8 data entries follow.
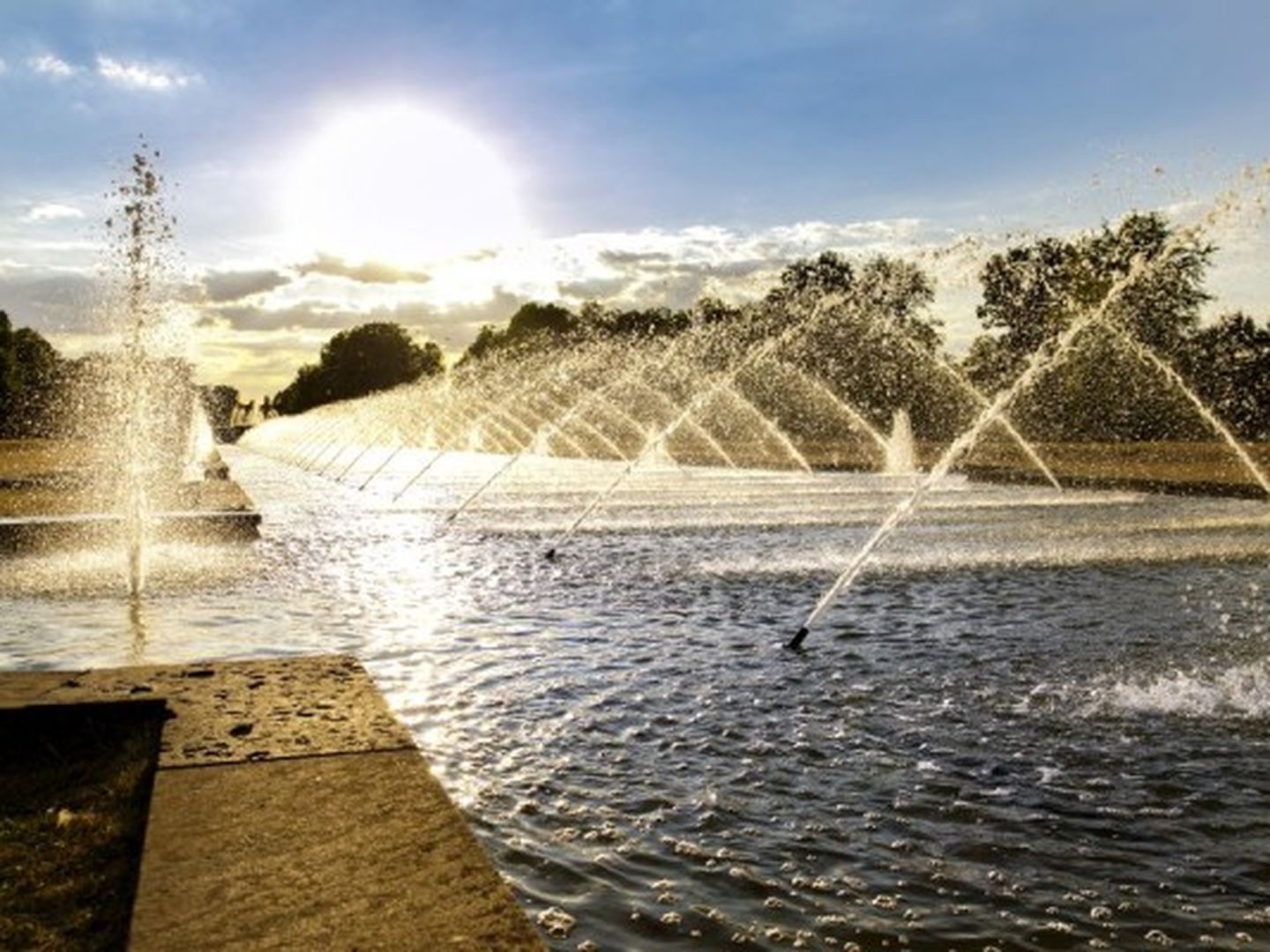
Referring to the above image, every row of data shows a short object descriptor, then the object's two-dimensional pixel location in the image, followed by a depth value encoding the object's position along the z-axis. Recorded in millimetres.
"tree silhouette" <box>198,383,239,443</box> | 132250
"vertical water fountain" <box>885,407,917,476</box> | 41562
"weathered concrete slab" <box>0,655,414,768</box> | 5062
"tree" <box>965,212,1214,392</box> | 52594
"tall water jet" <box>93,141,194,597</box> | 13409
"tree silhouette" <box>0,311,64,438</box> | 99812
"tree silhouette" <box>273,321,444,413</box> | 168500
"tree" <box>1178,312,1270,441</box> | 57250
